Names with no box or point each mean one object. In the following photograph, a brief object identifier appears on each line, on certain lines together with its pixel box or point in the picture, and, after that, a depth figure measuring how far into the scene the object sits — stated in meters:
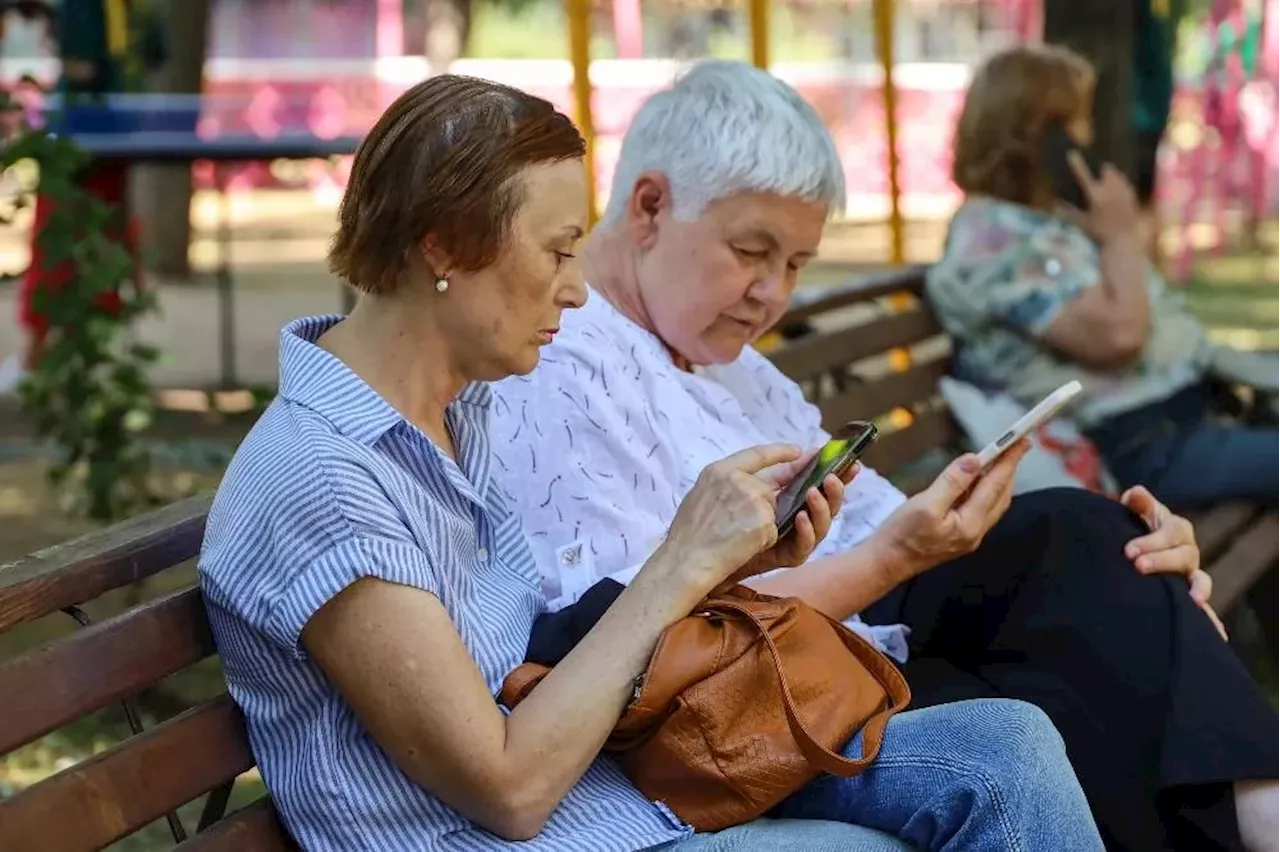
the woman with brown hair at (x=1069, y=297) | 9.14
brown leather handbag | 4.13
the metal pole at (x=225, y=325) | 17.64
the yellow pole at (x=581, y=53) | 9.72
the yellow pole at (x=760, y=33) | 11.42
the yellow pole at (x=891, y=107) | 13.48
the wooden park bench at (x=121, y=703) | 3.60
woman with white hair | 4.99
